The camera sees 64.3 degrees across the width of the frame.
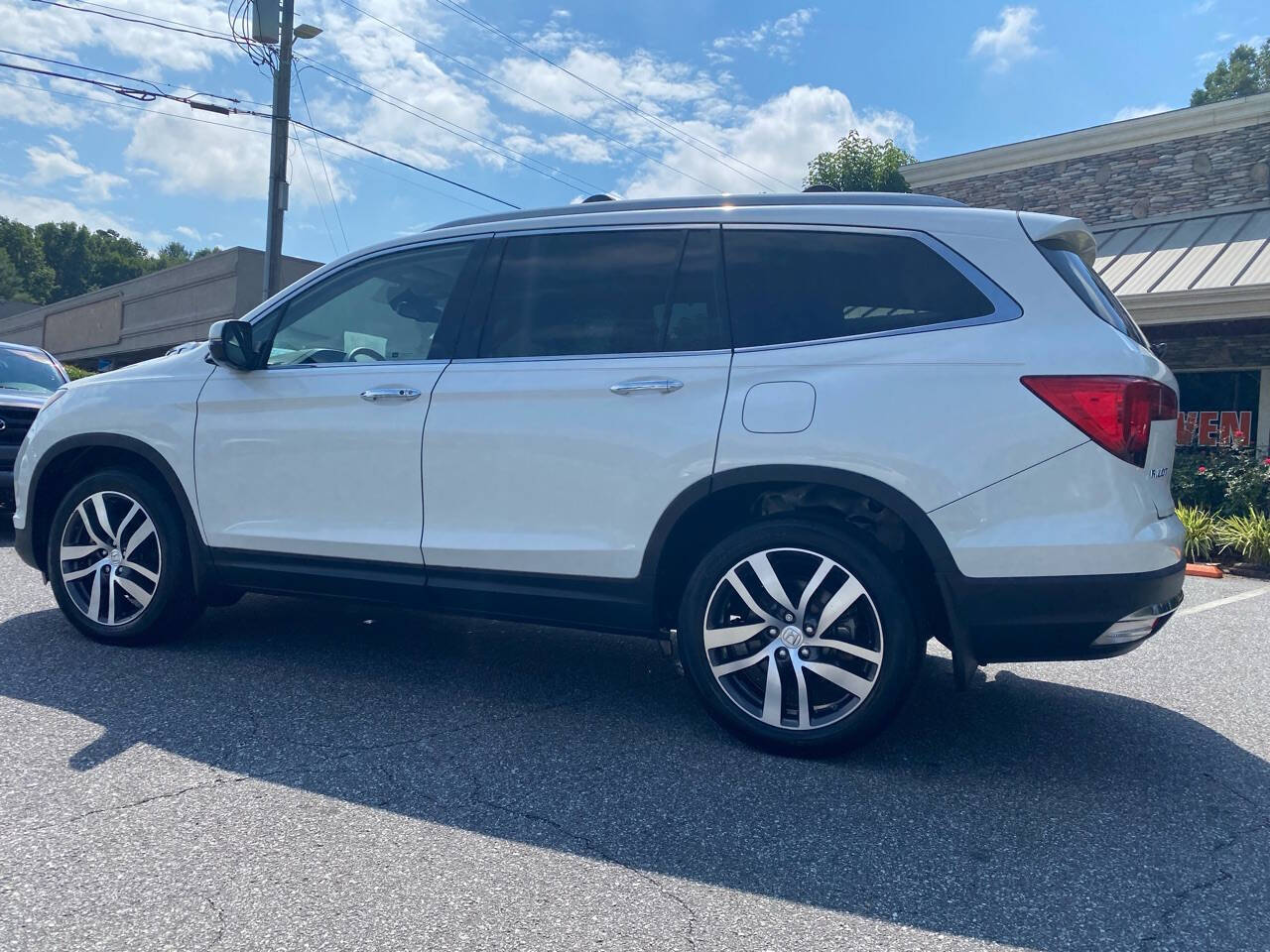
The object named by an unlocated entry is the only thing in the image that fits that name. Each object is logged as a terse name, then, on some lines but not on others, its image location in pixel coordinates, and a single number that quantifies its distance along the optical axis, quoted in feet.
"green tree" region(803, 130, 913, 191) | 65.05
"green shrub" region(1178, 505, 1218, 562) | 33.78
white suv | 10.50
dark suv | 27.32
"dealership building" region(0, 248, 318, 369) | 98.22
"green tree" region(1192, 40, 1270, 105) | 181.57
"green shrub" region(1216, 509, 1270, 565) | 32.50
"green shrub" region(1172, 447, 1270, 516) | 35.96
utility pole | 54.54
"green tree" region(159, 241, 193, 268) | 389.39
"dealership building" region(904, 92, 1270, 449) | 39.83
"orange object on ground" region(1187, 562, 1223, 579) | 31.30
